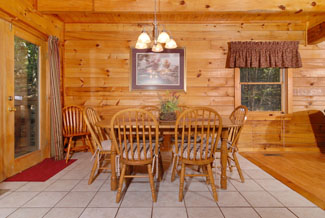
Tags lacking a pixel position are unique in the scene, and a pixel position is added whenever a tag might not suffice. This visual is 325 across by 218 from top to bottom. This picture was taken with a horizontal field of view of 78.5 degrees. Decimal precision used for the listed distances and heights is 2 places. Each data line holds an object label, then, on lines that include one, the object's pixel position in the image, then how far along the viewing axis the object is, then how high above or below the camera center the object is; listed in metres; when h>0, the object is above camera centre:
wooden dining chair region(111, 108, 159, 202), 1.85 -0.43
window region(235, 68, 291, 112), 3.87 +0.40
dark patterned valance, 3.68 +1.03
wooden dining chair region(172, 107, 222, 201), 1.87 -0.43
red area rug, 2.44 -0.84
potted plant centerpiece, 2.35 -0.01
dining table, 2.07 -0.47
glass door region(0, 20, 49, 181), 2.46 +0.13
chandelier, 2.34 +0.83
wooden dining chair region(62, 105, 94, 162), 3.41 -0.24
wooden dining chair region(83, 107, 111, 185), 2.24 -0.35
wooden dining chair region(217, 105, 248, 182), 2.28 -0.38
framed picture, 3.77 +0.77
